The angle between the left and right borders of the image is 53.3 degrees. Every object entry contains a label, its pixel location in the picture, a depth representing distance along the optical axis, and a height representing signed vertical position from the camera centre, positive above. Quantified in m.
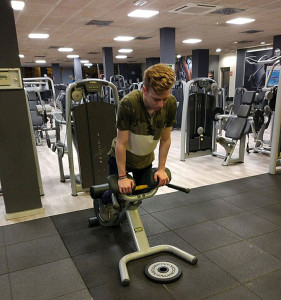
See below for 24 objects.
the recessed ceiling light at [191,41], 9.33 +1.06
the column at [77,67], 13.50 +0.53
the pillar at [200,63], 11.84 +0.41
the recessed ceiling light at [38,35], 7.37 +1.16
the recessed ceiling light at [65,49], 10.60 +1.08
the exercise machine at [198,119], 4.66 -0.76
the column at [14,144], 2.54 -0.60
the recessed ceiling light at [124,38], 8.34 +1.12
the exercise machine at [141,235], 1.87 -1.15
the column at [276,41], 9.01 +0.89
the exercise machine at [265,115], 4.61 -0.79
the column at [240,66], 12.34 +0.22
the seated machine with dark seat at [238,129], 4.45 -0.90
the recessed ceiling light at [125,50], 11.57 +1.04
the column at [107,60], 10.45 +0.61
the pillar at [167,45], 7.09 +0.73
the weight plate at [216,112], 4.70 -0.65
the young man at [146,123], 1.64 -0.30
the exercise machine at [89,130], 3.15 -0.59
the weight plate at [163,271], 1.89 -1.33
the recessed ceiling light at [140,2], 4.65 +1.19
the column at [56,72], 16.61 +0.39
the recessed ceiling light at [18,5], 4.53 +1.22
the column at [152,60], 14.84 +0.77
